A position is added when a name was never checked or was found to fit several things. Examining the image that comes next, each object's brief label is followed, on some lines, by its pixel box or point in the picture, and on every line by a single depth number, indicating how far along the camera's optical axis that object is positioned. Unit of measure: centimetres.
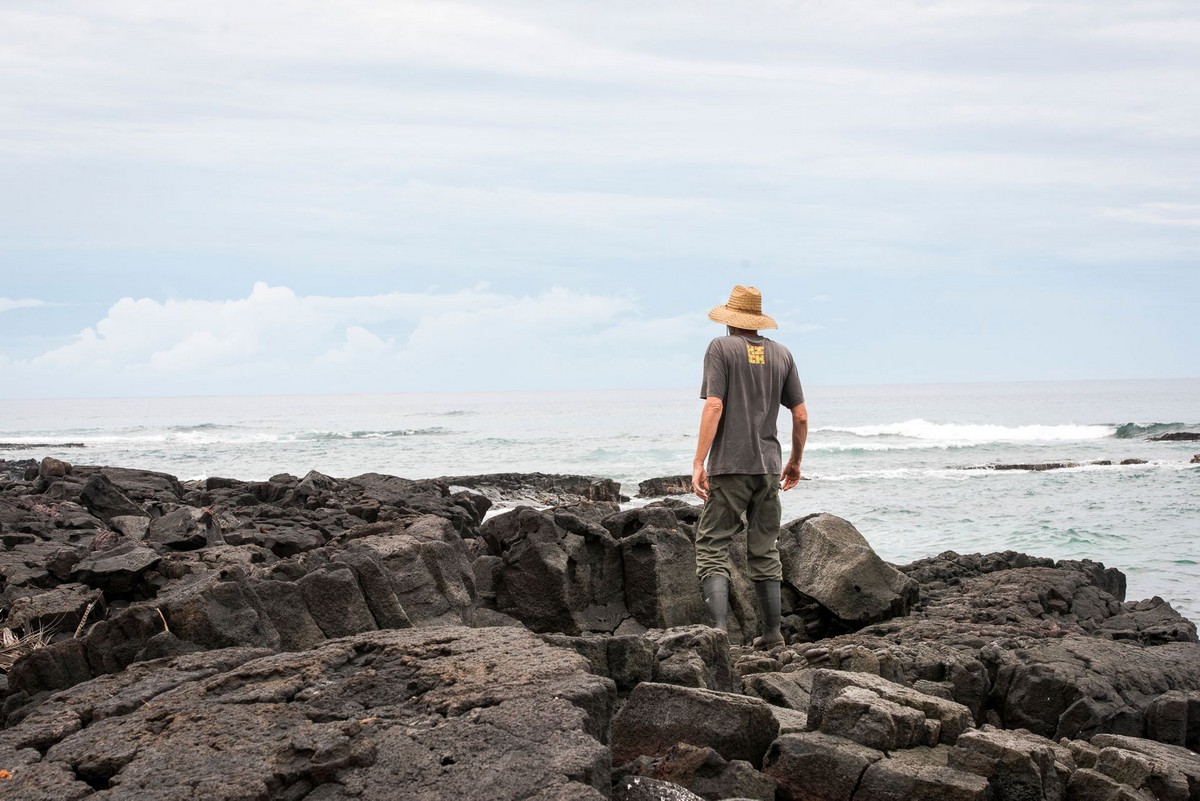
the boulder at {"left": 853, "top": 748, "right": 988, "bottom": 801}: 412
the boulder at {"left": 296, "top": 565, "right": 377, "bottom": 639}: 554
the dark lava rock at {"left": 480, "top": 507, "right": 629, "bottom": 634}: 792
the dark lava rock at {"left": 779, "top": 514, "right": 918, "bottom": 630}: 898
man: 741
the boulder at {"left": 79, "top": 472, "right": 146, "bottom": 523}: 1158
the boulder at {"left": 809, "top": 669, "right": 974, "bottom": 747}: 464
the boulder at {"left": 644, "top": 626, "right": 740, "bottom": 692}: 492
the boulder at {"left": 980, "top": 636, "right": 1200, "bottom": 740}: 602
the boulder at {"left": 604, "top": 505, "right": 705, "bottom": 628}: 822
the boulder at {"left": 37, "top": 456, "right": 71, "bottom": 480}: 1512
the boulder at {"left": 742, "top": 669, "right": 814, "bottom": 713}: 566
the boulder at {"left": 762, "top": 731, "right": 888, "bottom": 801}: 421
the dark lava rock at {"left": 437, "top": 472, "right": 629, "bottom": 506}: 2327
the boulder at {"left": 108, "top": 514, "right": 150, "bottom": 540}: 947
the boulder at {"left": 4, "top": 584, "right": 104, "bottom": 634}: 609
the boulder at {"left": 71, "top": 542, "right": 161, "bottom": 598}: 675
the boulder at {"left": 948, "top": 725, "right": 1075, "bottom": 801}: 431
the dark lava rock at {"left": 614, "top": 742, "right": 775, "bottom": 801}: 396
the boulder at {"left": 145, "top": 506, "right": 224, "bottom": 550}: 867
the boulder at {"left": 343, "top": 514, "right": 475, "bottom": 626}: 619
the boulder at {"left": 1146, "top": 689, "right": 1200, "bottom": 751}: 584
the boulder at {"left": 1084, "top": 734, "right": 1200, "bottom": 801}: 451
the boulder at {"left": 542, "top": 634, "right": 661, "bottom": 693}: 497
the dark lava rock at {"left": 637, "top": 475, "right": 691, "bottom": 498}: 2573
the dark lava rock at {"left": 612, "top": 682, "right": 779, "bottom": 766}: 435
